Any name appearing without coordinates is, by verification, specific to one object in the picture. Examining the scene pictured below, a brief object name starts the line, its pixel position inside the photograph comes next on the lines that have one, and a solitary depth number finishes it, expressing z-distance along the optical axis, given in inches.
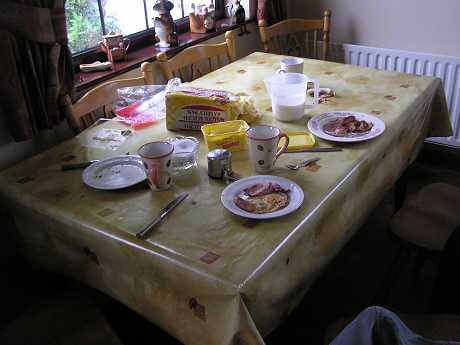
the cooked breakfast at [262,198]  41.7
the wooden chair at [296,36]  95.0
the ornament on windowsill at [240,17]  100.4
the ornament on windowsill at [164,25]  84.2
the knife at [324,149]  51.3
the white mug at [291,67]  68.7
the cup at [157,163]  44.0
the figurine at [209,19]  94.7
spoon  48.3
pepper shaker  46.6
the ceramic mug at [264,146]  46.0
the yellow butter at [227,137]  51.5
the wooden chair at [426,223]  55.2
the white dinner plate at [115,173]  47.1
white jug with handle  57.9
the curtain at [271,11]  102.8
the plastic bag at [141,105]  62.1
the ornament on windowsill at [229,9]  103.2
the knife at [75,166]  51.3
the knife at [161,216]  39.2
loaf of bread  56.2
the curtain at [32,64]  54.2
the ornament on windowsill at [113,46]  77.8
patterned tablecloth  35.7
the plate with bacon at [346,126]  53.2
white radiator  94.6
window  76.4
